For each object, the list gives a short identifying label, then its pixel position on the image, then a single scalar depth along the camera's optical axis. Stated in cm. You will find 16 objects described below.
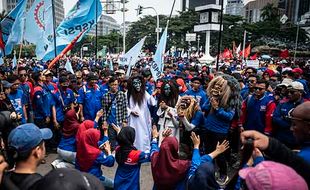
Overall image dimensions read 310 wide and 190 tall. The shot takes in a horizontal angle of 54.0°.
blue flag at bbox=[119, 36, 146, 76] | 845
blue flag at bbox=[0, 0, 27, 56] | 771
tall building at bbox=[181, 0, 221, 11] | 9423
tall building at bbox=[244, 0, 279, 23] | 11832
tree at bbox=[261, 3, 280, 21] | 6359
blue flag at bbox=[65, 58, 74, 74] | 1056
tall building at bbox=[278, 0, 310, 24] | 8531
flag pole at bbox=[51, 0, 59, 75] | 765
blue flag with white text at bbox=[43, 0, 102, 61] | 818
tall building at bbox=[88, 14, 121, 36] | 15506
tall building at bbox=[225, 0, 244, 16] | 14371
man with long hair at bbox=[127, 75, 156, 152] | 534
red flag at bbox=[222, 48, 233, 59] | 2360
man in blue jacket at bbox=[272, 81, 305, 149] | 444
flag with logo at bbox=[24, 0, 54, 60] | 796
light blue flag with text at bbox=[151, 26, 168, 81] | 775
